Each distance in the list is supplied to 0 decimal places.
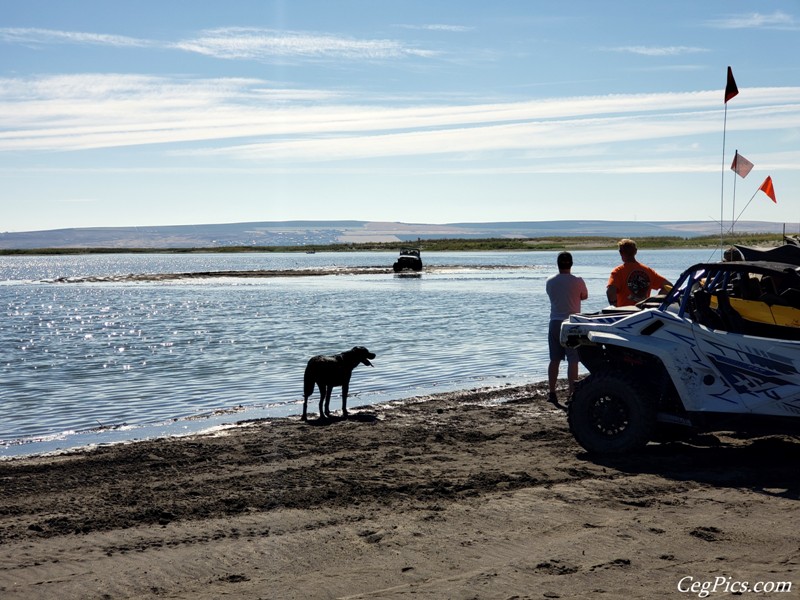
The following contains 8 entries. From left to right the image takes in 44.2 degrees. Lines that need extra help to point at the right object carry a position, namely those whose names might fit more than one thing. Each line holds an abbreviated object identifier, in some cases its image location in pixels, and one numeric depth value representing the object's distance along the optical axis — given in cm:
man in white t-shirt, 1208
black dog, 1233
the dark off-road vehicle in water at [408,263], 7444
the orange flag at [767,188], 1319
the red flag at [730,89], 1280
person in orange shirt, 1113
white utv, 835
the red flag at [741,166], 1324
